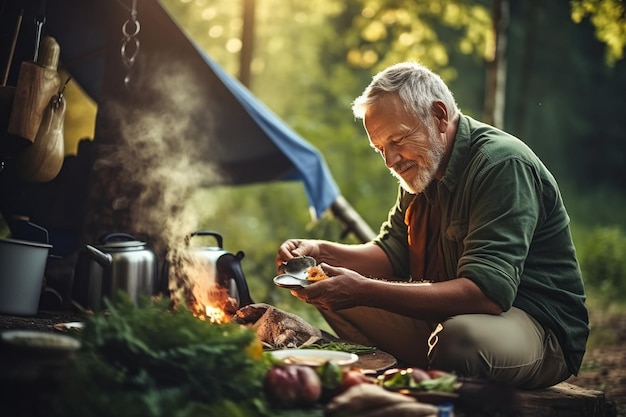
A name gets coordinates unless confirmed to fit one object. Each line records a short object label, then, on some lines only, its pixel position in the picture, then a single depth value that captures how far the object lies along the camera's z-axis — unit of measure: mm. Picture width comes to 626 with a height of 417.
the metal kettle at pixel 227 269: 4895
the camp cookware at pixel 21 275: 4348
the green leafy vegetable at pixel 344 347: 3738
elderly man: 3393
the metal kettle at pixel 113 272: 4618
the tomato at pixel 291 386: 2725
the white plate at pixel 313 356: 3246
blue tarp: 5758
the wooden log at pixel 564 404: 3430
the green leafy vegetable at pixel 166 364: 2422
